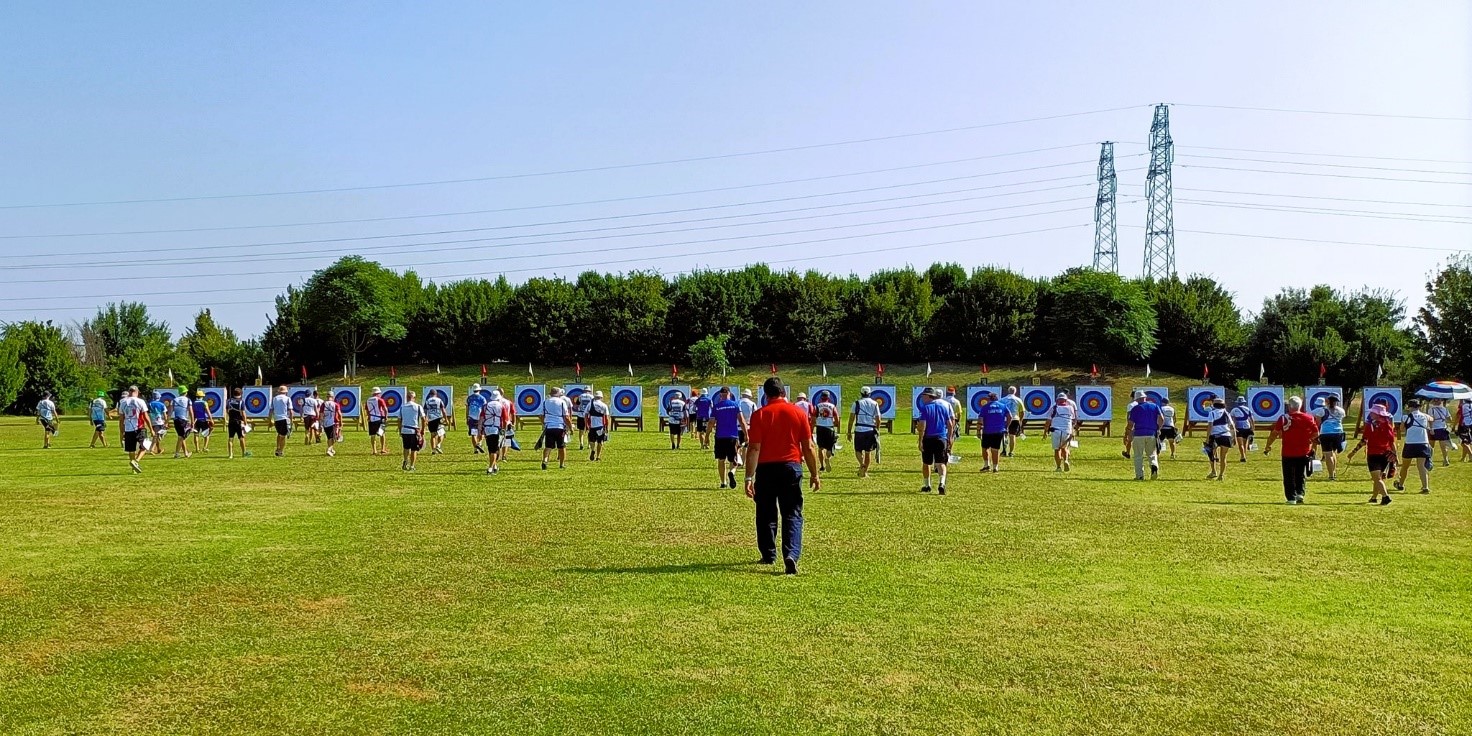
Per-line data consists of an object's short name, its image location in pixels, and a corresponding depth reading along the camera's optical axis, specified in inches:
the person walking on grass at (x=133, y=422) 965.8
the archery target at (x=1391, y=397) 1784.0
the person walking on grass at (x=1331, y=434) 912.3
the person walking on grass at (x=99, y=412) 1318.9
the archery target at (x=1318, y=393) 1799.7
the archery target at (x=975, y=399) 1800.0
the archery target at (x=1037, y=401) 1850.4
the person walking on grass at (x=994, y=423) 902.4
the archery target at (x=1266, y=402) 1784.0
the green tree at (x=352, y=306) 2947.8
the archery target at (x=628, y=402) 1927.9
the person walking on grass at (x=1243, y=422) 1120.8
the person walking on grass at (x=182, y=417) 1144.8
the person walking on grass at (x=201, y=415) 1268.5
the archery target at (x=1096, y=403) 1809.8
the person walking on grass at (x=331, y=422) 1282.5
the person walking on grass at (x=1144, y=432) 902.4
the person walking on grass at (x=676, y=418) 1305.4
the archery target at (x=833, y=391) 1918.1
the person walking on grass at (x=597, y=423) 1079.6
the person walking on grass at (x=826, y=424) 956.6
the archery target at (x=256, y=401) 2073.6
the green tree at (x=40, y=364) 2625.5
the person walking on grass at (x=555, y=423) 987.9
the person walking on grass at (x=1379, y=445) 723.4
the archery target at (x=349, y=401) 2209.6
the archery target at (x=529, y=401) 2095.8
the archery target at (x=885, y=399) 1835.6
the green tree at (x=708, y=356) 2706.7
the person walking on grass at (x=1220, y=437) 898.7
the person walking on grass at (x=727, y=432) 836.0
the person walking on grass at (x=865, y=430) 906.1
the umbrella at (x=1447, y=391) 1633.9
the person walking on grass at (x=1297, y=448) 718.5
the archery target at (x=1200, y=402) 1809.8
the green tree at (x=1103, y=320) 2664.9
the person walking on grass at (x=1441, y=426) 1096.2
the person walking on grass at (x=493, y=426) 924.0
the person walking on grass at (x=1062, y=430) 1003.9
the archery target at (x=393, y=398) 2070.6
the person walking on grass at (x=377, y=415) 1206.3
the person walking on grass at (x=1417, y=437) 786.2
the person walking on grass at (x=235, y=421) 1167.0
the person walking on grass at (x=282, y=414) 1151.6
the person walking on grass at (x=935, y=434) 765.3
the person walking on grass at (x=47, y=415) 1386.6
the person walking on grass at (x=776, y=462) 452.1
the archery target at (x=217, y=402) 1949.4
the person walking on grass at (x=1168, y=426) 1026.1
